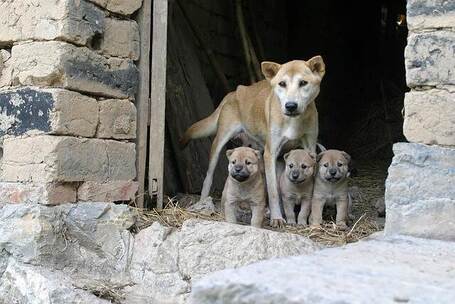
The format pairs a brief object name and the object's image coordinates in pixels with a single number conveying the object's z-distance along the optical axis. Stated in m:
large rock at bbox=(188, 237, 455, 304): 1.96
